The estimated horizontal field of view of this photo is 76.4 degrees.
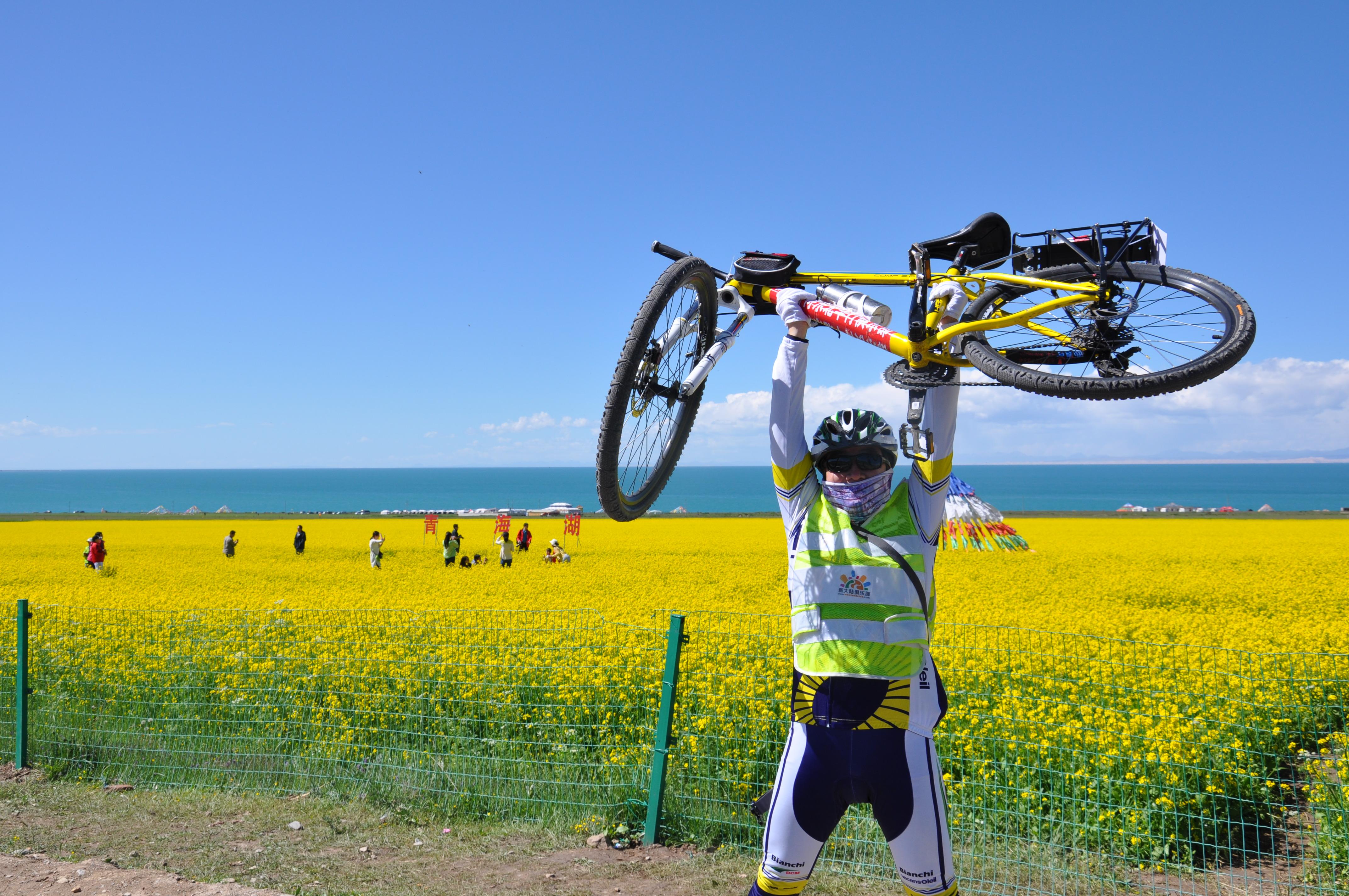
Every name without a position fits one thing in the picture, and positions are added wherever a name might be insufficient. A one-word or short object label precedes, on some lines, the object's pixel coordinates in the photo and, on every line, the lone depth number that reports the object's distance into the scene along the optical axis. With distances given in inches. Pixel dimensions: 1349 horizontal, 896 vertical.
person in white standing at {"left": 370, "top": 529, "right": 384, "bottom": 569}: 897.5
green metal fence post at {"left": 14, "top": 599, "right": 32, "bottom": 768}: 235.1
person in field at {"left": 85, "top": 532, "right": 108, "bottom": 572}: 814.5
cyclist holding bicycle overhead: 105.3
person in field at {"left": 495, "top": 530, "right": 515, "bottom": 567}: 853.2
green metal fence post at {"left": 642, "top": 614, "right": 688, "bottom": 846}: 182.7
